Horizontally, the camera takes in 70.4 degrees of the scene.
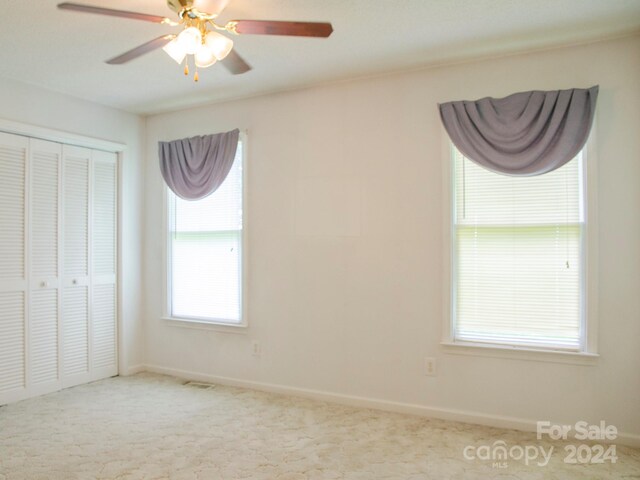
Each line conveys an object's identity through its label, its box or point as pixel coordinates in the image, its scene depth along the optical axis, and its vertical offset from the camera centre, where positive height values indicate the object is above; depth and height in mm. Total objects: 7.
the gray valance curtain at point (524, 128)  2848 +704
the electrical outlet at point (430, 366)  3290 -952
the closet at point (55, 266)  3604 -257
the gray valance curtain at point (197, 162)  4016 +678
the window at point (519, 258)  2951 -151
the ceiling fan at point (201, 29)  1971 +946
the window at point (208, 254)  4062 -172
